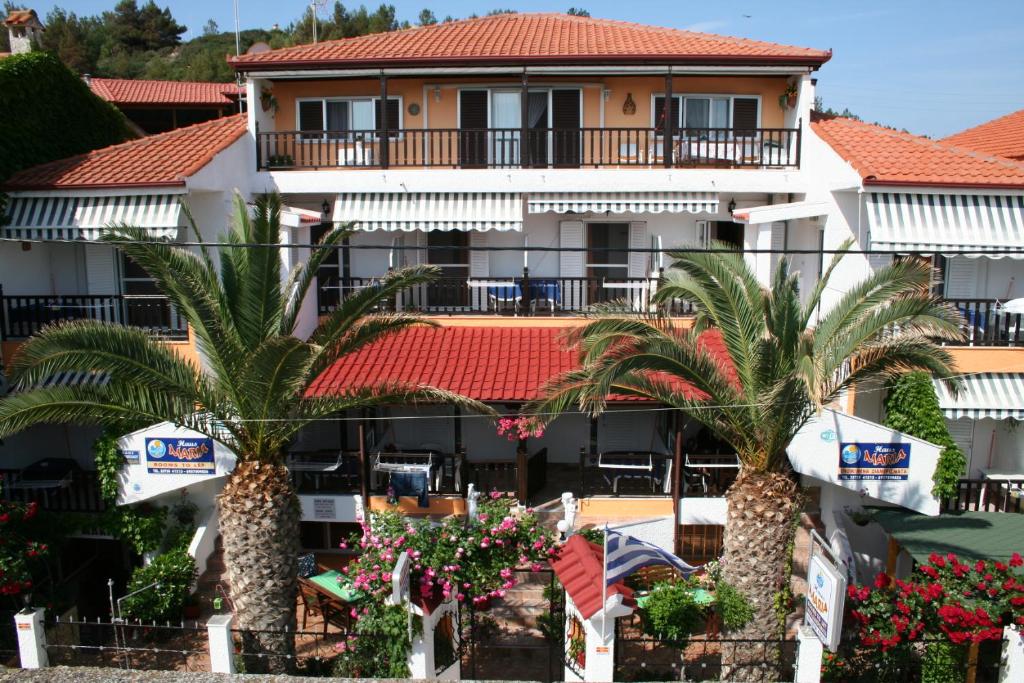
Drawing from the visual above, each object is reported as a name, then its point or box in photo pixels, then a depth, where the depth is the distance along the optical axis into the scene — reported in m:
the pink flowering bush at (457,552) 11.83
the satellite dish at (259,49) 21.68
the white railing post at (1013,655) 11.20
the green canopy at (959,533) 13.47
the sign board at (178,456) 15.28
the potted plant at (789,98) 20.05
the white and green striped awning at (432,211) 18.80
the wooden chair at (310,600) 14.01
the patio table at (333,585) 13.16
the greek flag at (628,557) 11.05
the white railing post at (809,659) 11.33
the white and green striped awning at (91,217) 16.98
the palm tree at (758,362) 11.71
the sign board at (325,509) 16.33
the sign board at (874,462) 14.85
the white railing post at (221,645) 11.74
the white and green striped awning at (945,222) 15.76
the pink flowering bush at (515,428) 14.76
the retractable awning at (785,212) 17.44
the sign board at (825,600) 11.02
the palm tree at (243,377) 11.80
